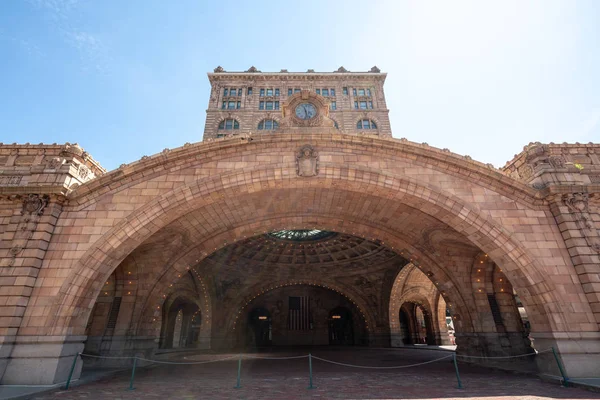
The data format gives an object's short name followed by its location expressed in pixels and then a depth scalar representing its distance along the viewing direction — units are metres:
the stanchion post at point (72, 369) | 8.42
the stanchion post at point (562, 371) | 8.28
